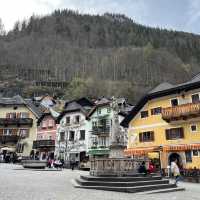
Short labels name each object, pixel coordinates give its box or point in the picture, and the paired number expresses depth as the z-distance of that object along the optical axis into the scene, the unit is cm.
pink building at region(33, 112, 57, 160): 4224
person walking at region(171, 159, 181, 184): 1437
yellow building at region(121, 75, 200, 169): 2390
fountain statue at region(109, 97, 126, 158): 1468
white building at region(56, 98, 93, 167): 3882
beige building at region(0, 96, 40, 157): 4549
